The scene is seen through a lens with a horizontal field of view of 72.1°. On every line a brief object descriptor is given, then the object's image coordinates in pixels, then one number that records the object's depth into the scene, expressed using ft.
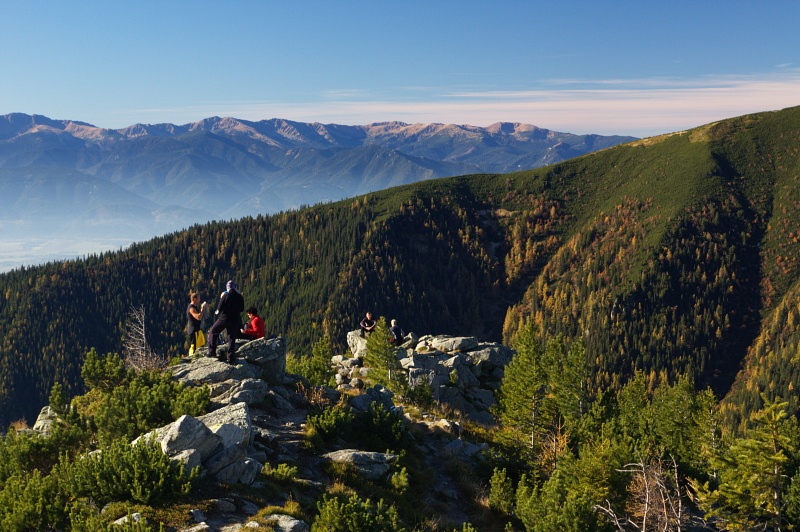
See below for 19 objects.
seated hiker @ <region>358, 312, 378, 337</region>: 161.75
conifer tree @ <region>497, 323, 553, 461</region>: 120.37
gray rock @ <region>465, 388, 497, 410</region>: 153.17
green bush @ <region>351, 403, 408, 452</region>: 80.79
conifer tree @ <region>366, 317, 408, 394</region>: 136.26
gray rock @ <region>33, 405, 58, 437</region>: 76.69
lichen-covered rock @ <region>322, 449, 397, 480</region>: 67.72
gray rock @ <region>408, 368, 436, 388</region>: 138.82
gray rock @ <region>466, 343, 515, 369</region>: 172.14
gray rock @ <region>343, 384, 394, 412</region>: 91.74
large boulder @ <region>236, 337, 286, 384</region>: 92.53
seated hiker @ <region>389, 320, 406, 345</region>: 165.64
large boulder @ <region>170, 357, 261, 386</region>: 83.10
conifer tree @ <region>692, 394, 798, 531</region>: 82.02
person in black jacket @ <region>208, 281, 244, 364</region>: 83.61
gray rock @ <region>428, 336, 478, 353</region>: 178.50
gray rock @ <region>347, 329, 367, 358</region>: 170.08
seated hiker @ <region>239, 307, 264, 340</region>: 99.91
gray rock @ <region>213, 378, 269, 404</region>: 78.21
